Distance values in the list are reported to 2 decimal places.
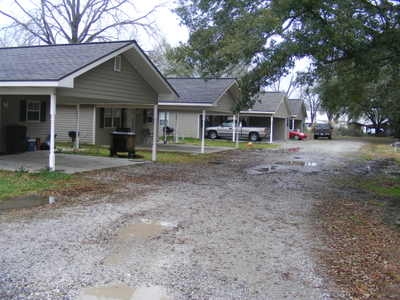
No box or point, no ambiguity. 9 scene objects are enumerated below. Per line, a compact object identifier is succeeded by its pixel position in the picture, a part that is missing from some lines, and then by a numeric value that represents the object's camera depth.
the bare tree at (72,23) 34.78
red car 42.62
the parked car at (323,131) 45.47
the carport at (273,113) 34.03
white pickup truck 33.84
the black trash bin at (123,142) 16.98
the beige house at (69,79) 11.80
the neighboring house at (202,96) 21.53
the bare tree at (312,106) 82.06
